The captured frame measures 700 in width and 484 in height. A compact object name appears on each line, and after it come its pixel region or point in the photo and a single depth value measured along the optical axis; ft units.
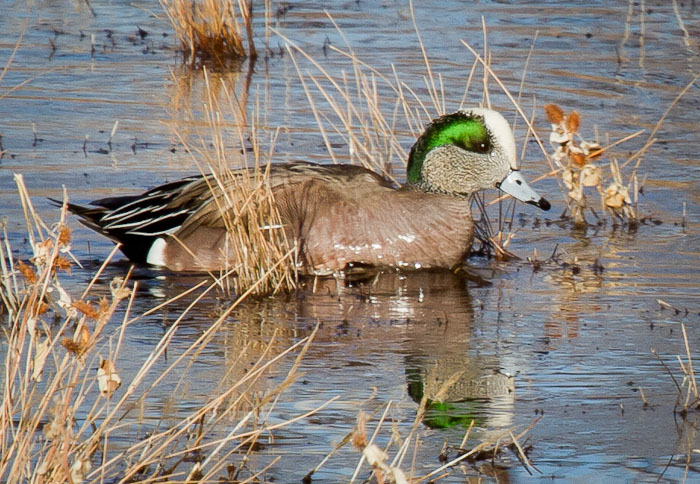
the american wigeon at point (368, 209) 45.29
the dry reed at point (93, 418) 21.94
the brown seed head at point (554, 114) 44.16
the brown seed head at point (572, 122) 44.39
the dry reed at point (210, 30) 79.30
